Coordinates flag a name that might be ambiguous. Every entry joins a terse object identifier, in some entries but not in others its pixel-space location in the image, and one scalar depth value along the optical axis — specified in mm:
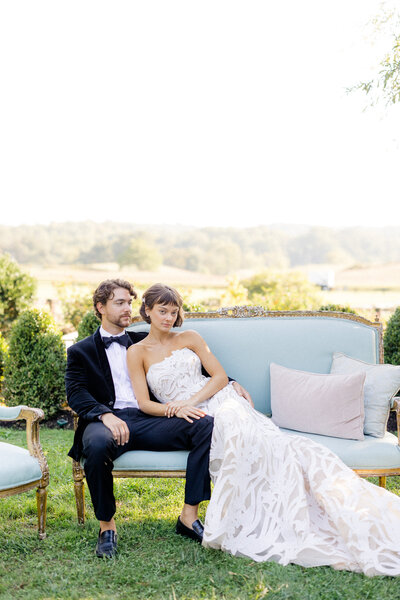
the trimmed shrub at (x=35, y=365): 5270
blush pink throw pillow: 3182
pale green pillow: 3240
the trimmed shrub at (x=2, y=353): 5755
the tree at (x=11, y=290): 7176
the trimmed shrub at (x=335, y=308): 5084
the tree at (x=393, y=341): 5035
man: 2842
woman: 2525
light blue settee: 3666
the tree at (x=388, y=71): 5320
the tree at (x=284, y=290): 8633
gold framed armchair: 2779
